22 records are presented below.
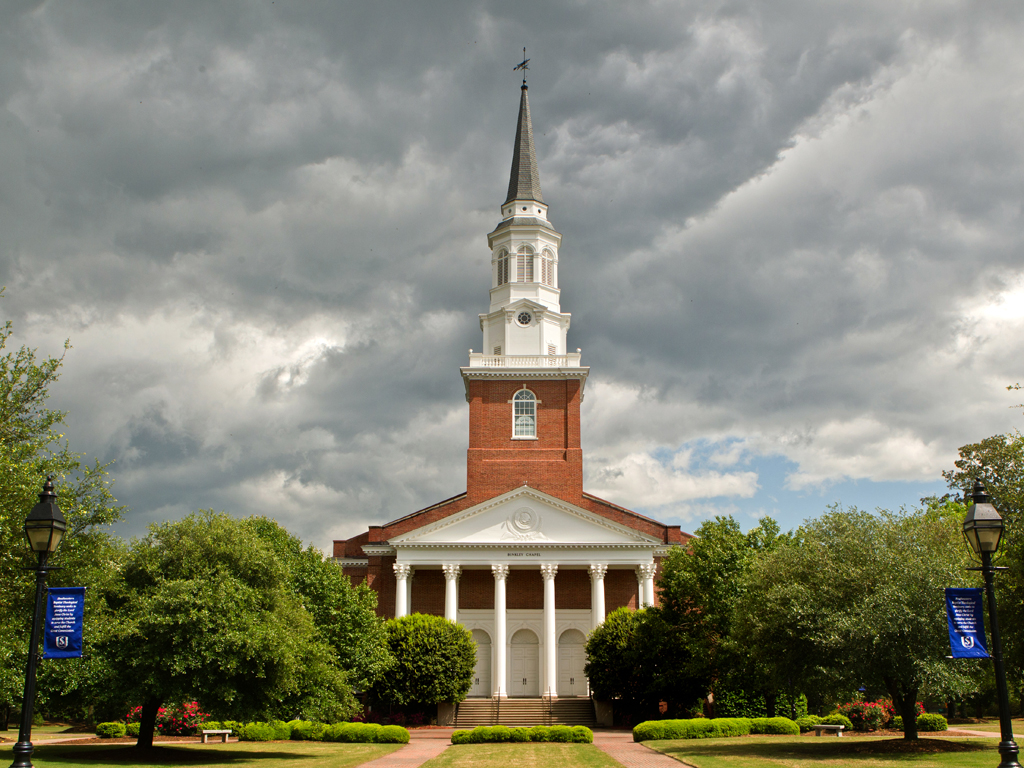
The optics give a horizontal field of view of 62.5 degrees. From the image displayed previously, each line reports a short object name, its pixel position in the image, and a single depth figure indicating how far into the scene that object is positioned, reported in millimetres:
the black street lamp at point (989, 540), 13562
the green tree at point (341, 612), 34781
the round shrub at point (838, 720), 33844
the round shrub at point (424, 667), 39438
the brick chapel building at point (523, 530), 46875
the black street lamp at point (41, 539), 12977
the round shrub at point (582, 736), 31875
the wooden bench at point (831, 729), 32500
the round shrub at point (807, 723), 35025
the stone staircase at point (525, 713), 41312
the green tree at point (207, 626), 22578
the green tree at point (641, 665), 38438
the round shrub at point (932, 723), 32406
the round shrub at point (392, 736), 32688
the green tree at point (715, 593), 34969
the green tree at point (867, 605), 22453
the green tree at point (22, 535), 20297
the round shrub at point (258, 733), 34594
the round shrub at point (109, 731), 35250
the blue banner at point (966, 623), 15016
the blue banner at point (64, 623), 14322
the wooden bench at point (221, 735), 34253
